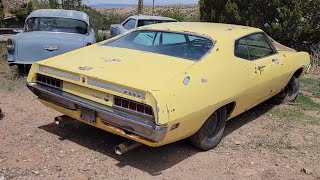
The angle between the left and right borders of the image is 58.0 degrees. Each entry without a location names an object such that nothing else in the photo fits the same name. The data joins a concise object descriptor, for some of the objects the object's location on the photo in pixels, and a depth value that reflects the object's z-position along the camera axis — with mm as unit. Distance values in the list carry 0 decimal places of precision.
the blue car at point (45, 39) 5420
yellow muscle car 2661
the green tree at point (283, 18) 7763
